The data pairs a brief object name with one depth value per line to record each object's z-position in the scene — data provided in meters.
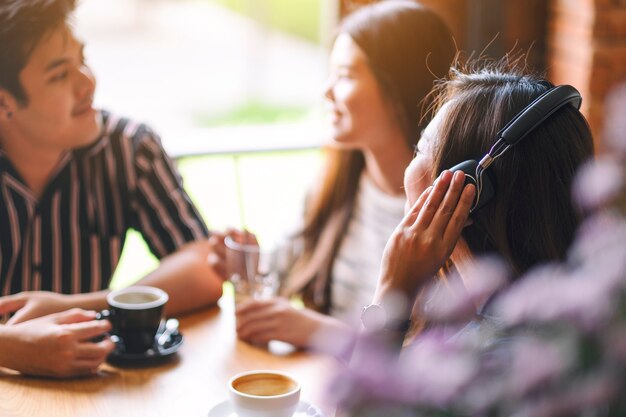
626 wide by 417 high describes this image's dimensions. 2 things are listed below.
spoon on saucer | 1.36
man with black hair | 1.62
